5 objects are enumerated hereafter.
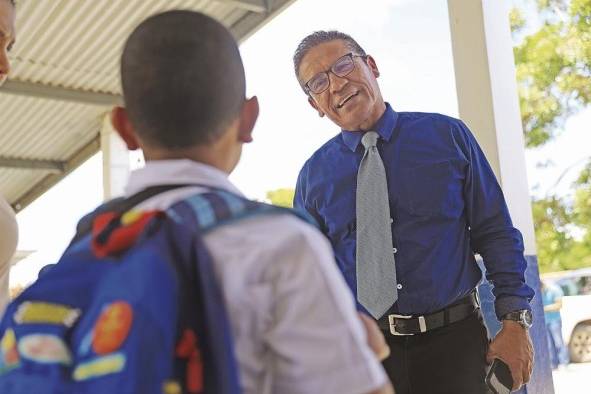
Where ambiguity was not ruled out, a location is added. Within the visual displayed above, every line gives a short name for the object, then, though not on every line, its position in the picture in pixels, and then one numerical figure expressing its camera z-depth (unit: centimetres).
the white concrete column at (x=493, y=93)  394
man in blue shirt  217
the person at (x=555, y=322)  884
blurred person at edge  157
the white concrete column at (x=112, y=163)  945
